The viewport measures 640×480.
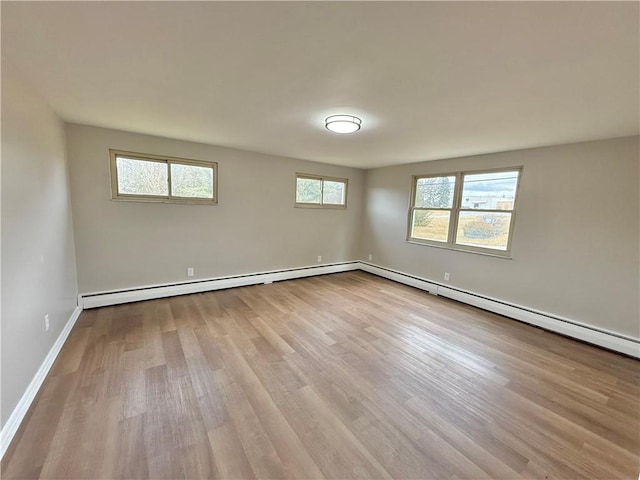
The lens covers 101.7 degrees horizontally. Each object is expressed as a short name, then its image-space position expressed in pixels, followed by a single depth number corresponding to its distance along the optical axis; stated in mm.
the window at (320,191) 5098
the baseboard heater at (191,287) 3422
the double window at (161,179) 3443
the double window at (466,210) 3729
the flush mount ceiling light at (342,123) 2523
